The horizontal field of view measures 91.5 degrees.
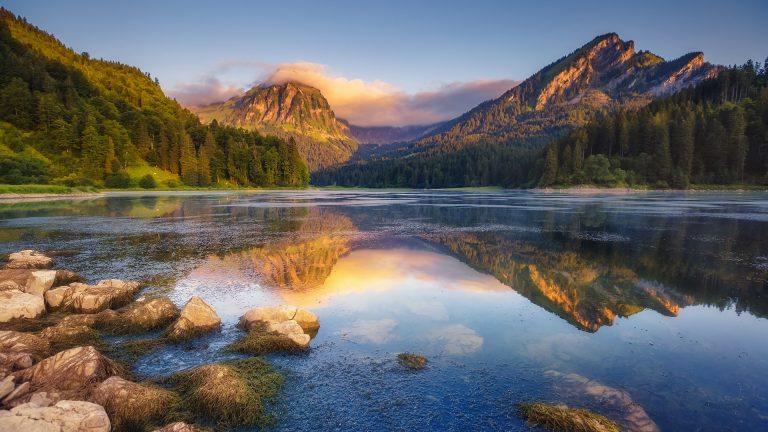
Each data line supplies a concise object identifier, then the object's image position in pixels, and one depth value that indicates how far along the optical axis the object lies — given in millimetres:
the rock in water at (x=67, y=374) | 6934
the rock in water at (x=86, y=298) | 12555
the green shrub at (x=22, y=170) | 78375
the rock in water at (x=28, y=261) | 17531
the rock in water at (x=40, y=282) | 13516
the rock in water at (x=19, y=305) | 11312
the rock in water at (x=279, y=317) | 11453
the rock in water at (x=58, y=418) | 5488
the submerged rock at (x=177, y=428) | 5809
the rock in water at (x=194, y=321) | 10773
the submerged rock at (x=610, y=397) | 6961
